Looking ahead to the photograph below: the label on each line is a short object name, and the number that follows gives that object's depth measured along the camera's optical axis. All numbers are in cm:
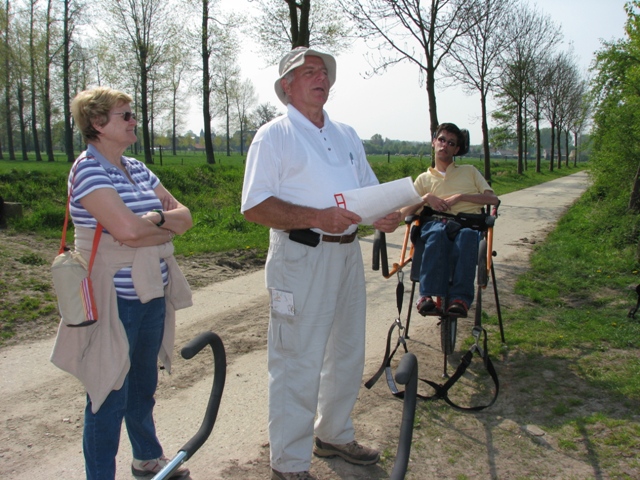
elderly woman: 253
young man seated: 446
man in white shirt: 286
